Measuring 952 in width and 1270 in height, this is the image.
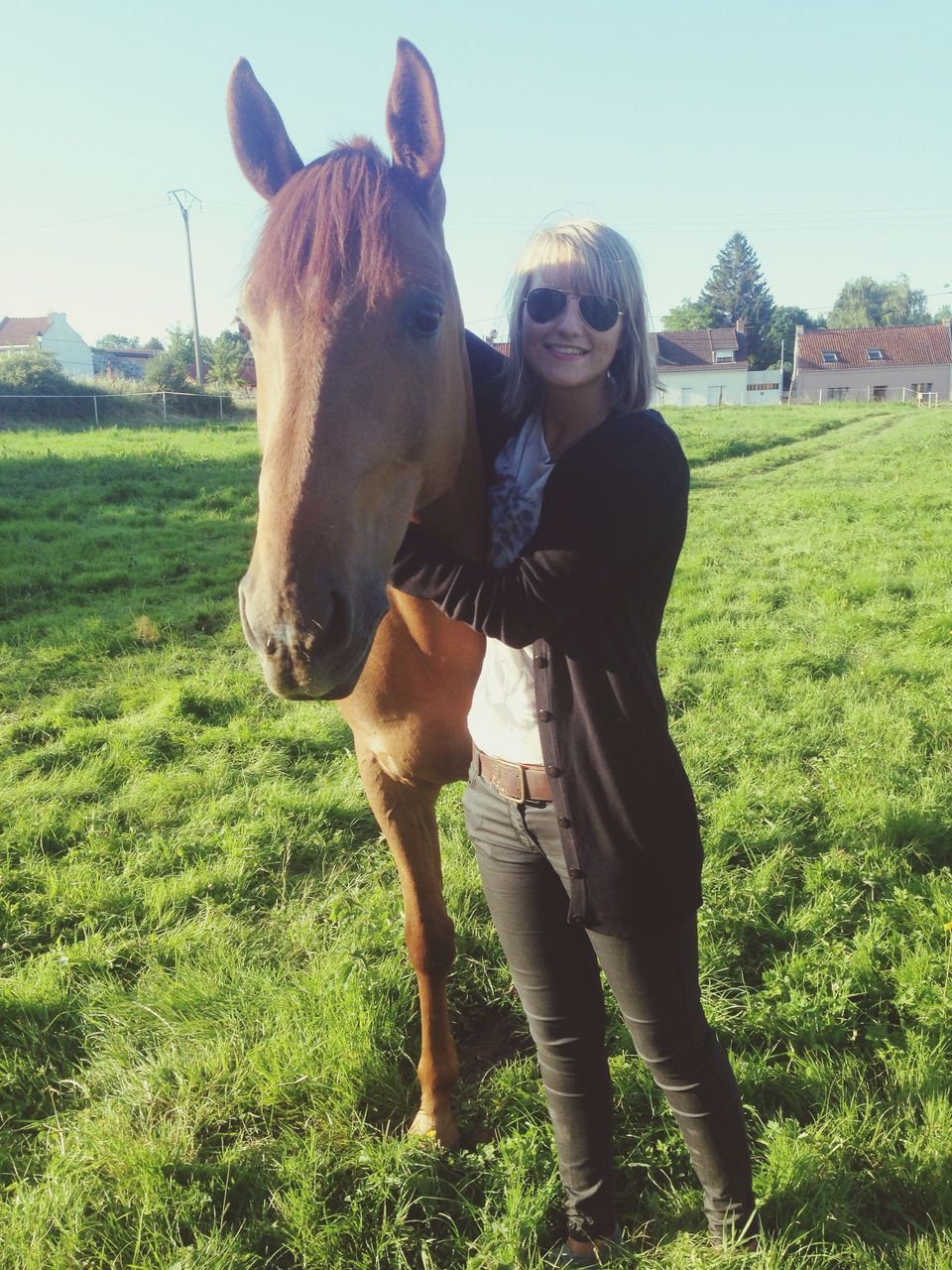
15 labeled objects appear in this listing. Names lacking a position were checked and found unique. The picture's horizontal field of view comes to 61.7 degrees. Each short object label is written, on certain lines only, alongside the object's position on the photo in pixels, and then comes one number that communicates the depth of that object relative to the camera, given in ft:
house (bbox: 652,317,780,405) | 180.96
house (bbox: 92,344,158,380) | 180.65
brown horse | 4.10
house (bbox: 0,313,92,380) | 187.01
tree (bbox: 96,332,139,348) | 290.66
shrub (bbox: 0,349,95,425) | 68.64
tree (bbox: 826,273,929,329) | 277.64
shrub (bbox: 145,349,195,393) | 84.94
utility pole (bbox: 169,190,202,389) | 107.45
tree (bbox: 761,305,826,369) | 236.22
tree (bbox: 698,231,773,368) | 257.55
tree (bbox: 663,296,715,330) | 257.55
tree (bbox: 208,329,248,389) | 82.71
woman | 4.94
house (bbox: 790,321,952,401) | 185.88
